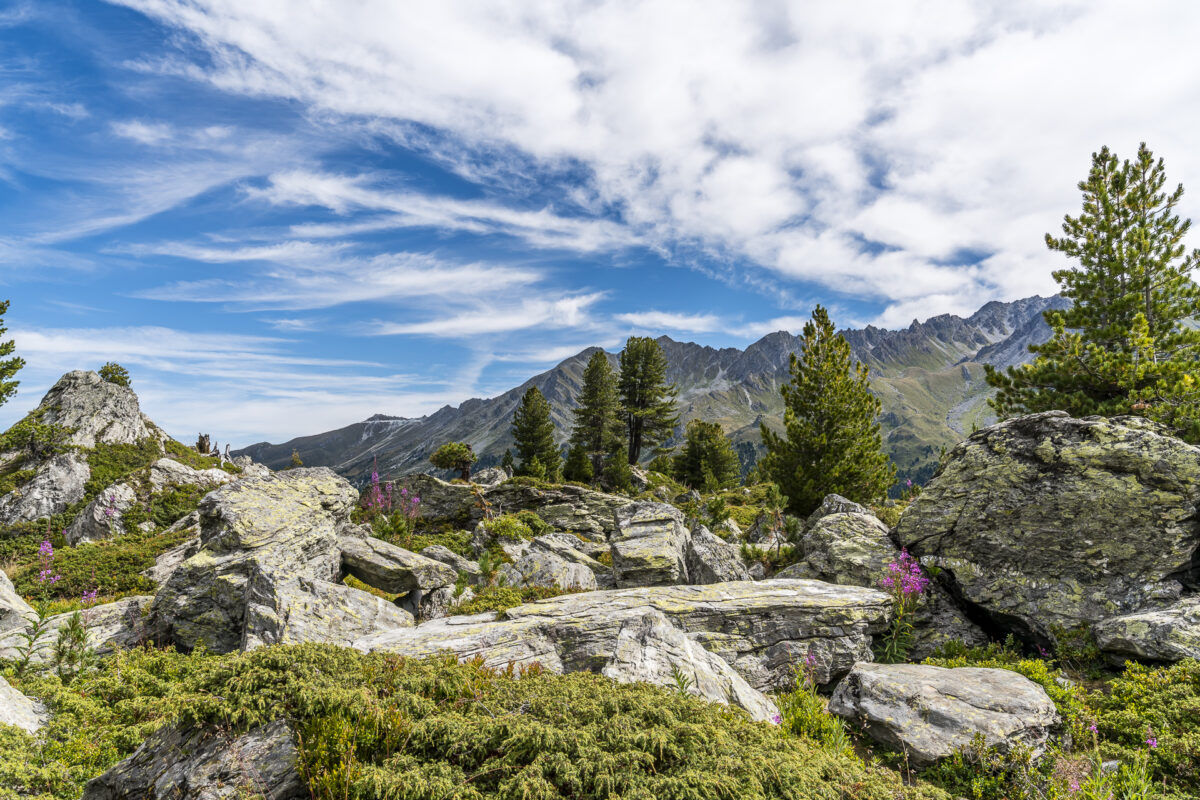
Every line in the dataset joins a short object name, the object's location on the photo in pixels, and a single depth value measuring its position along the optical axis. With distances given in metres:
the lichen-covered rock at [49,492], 24.34
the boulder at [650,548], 13.96
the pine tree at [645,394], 45.94
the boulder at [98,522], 21.67
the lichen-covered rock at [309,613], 8.58
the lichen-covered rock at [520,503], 25.53
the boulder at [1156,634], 8.13
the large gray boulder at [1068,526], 10.18
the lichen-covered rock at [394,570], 13.38
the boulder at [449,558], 15.77
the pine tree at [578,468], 40.81
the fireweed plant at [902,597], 10.46
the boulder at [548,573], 13.79
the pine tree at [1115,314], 17.20
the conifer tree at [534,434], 44.17
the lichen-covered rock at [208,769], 4.37
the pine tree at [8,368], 21.38
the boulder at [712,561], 14.77
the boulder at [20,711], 6.84
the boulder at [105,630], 9.82
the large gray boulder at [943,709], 6.62
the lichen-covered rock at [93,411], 32.47
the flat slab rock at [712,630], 8.85
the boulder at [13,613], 10.52
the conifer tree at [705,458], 47.50
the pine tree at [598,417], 43.72
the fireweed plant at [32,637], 9.22
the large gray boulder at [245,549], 10.59
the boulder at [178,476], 26.78
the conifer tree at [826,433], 21.91
